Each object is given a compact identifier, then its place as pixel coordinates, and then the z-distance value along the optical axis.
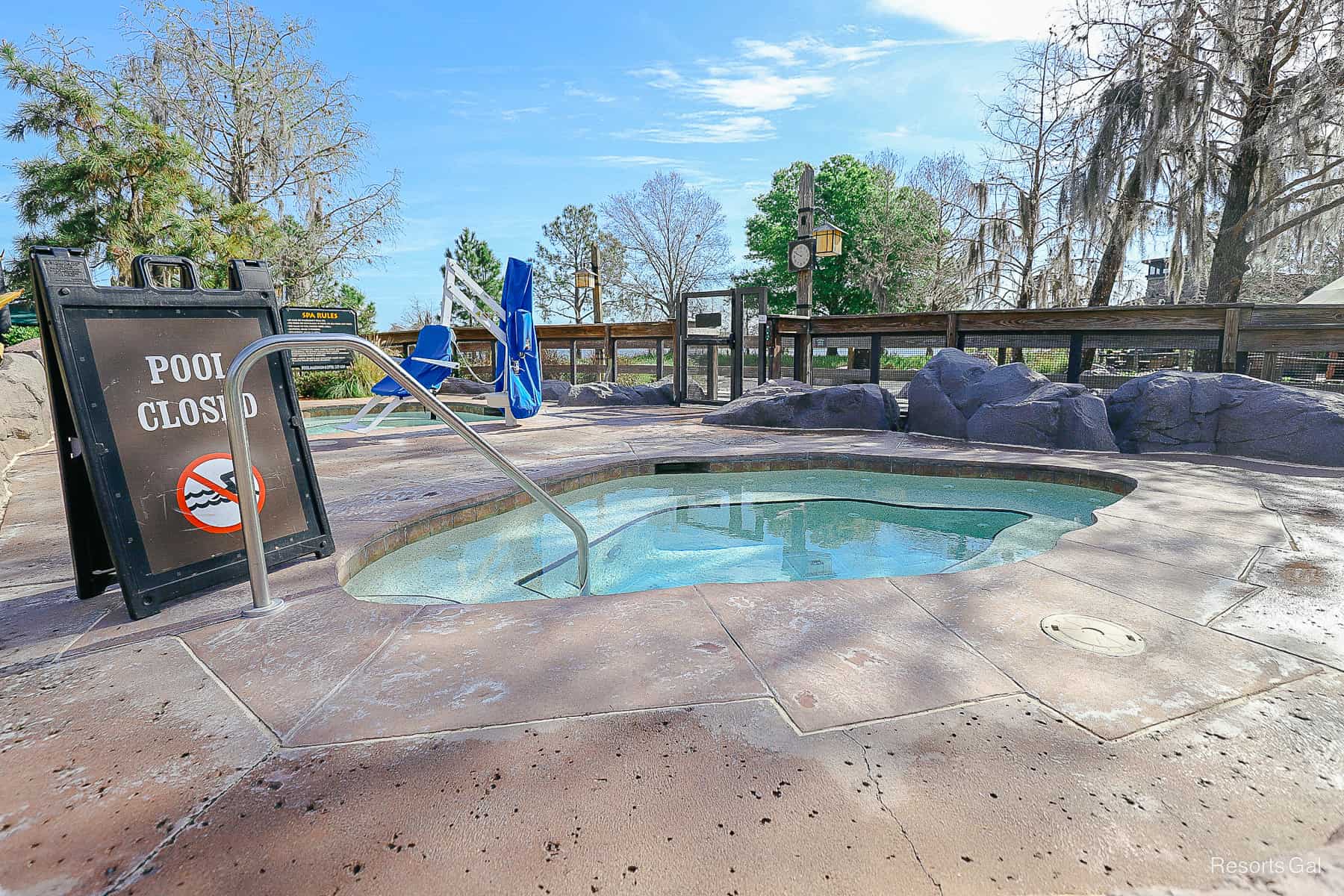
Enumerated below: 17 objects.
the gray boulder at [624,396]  10.01
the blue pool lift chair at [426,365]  6.77
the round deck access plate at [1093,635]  1.75
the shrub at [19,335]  12.48
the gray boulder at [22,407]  4.68
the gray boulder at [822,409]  6.77
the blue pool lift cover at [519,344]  6.95
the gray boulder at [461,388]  12.22
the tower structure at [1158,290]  13.30
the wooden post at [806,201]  11.89
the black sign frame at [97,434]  1.85
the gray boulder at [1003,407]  5.52
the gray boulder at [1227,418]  4.76
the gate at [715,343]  8.91
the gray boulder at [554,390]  11.61
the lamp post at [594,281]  18.98
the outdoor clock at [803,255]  11.89
